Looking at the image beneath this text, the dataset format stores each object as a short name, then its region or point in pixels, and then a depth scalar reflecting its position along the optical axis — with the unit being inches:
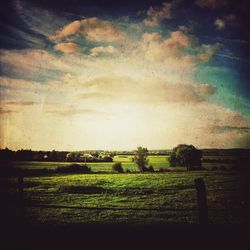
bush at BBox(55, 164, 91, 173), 981.2
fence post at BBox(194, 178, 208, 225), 220.4
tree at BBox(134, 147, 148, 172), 959.0
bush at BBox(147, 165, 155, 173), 981.9
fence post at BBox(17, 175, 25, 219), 271.0
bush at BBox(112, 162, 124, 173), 965.6
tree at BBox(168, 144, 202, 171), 871.2
